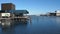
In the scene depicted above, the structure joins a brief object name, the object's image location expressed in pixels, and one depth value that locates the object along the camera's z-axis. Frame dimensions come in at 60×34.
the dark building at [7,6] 43.40
